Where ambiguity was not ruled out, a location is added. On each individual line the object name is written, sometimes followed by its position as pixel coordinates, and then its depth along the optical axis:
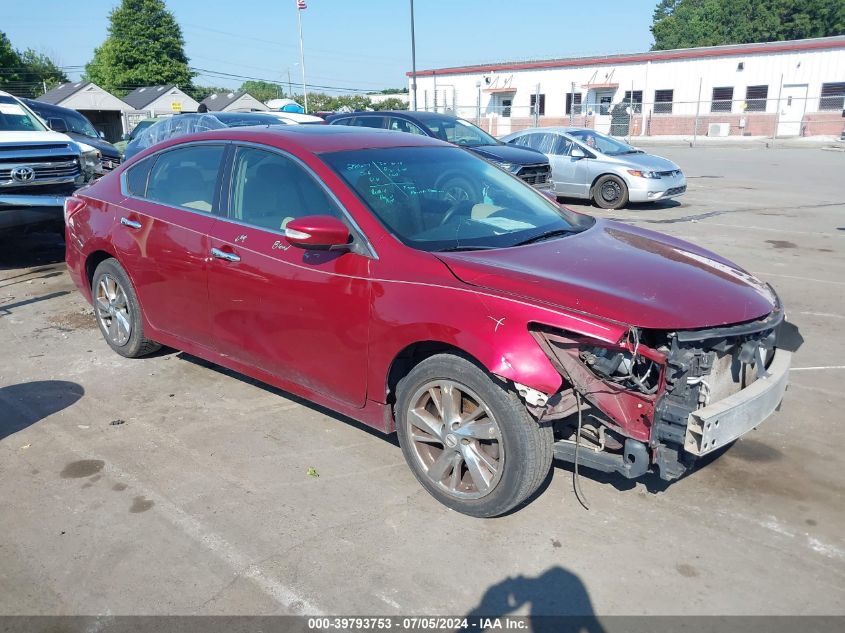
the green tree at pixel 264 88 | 89.79
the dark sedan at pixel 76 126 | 14.68
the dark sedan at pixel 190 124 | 12.45
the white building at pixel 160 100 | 53.47
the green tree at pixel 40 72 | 75.06
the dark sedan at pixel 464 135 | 12.61
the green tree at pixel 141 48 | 71.62
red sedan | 3.16
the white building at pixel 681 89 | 39.47
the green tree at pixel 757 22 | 61.81
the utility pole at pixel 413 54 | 38.81
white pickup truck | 8.62
